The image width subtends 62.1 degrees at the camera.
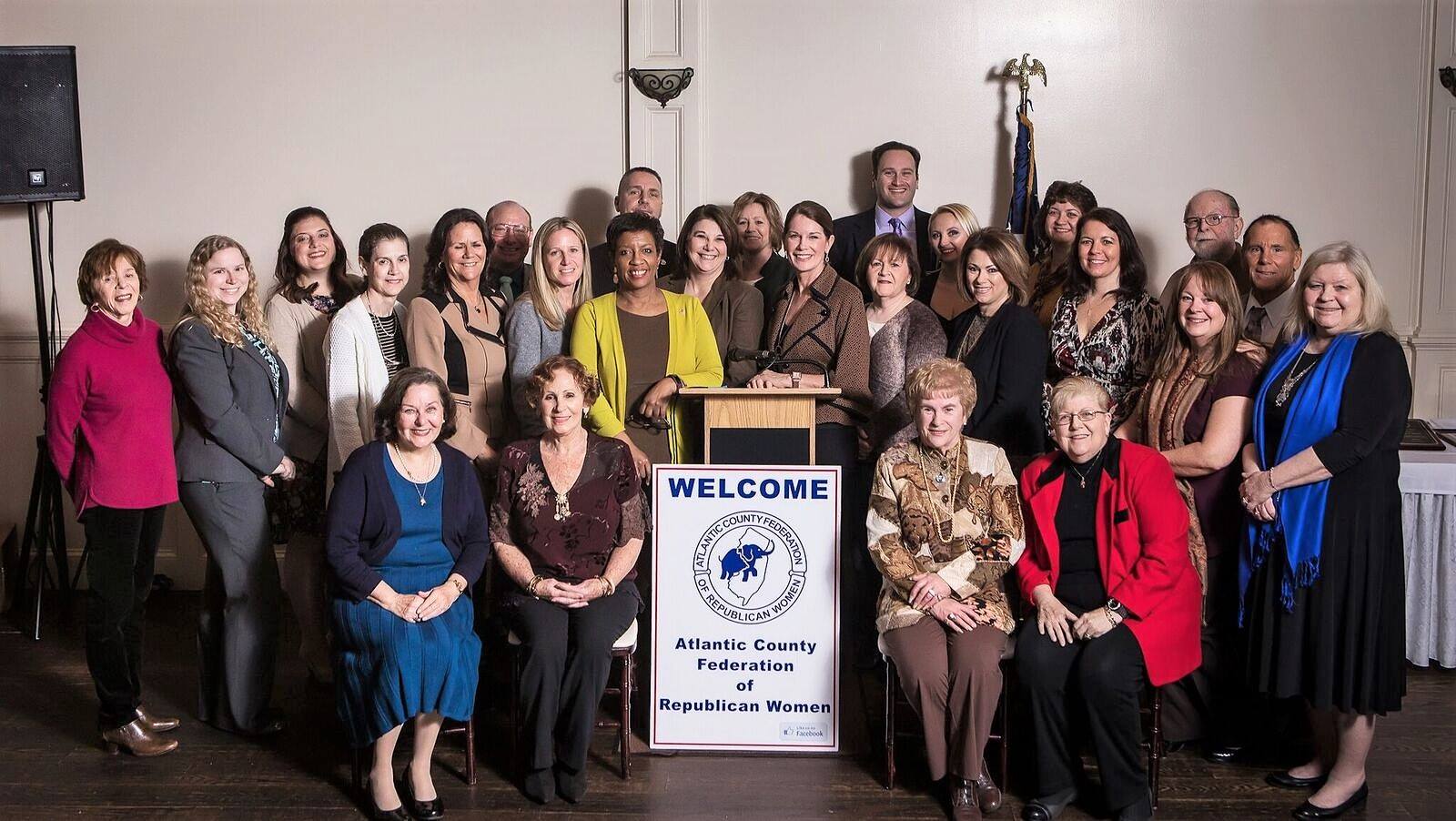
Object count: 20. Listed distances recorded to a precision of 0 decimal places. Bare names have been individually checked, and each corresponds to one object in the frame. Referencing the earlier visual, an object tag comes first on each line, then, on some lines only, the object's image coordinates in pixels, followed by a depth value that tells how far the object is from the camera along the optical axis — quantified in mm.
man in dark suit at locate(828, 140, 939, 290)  5168
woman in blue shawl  3266
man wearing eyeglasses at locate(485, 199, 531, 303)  4629
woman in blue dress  3262
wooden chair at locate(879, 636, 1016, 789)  3414
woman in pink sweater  3535
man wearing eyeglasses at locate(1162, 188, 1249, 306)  4527
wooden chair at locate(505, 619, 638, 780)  3498
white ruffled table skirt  4316
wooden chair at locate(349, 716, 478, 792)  3416
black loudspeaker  4930
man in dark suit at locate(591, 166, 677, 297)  4738
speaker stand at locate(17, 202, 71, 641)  5152
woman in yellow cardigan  3883
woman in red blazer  3244
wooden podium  3637
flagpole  5359
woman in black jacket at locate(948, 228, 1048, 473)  3807
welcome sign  3607
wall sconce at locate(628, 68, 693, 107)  5445
